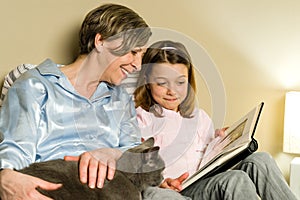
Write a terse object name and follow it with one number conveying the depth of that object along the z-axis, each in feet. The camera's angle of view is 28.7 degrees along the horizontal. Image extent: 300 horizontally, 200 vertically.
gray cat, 4.95
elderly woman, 5.60
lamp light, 7.27
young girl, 5.84
